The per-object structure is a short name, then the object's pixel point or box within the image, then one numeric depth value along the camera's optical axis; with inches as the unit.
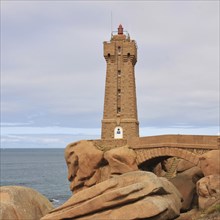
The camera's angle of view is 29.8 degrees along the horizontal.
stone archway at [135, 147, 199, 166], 1296.8
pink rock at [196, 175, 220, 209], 1035.3
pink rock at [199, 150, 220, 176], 1168.2
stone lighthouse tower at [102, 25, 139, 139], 1667.1
